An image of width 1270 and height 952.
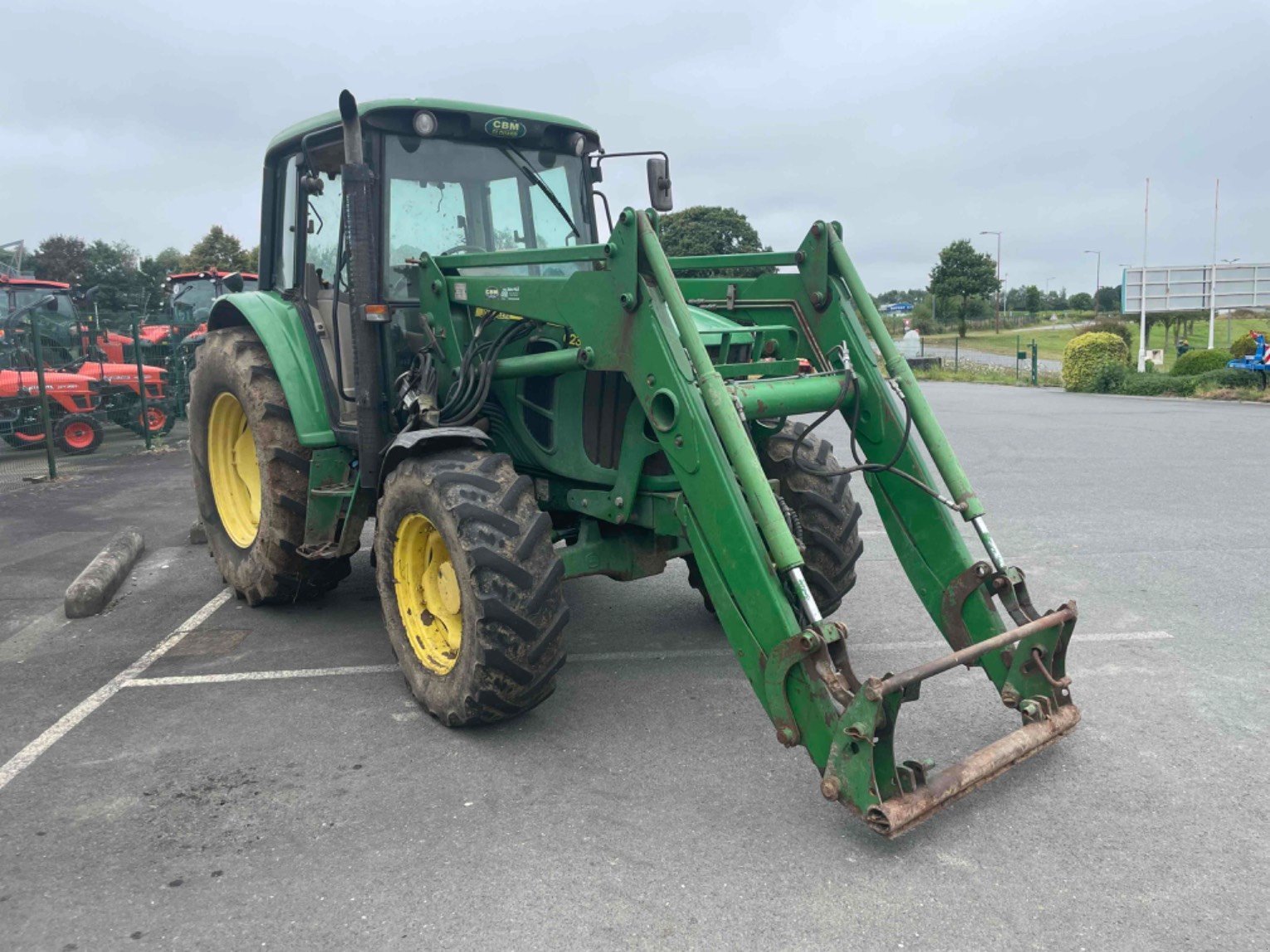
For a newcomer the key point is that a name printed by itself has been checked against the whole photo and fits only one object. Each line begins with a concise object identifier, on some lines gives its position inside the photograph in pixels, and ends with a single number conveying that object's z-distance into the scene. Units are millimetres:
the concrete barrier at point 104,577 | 6223
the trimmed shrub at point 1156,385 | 21797
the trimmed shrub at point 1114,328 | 35656
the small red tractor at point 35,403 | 12891
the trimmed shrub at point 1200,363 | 23516
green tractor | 3705
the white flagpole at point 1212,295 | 29656
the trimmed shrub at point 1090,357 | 24484
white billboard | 29641
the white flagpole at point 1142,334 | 28134
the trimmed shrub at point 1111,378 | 23812
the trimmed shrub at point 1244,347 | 24078
